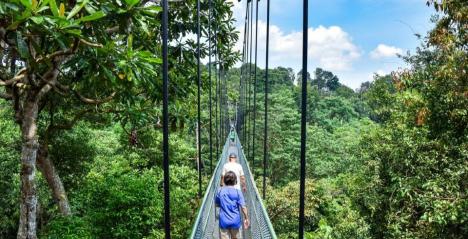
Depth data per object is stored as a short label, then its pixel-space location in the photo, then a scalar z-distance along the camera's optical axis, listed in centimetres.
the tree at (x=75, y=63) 172
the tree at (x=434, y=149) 401
